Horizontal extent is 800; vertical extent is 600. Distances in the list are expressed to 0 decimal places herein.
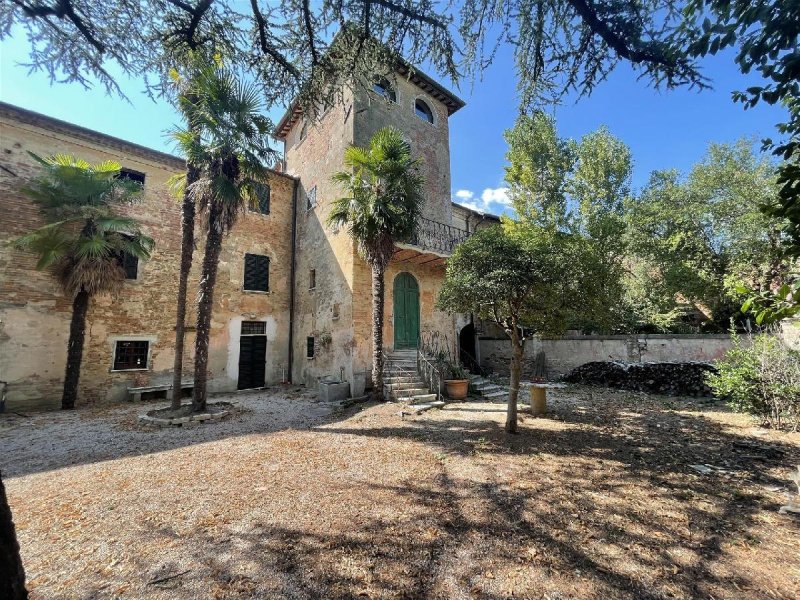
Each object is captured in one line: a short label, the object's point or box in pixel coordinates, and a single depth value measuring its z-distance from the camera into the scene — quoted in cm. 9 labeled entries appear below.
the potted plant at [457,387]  1069
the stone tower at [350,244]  1179
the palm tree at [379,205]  1005
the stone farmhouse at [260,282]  1034
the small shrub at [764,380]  692
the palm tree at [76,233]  997
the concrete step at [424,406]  895
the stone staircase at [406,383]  982
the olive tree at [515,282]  646
